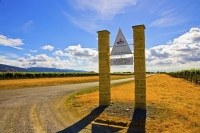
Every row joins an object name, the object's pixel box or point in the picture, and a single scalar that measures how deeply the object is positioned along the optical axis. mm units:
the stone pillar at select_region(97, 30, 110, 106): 9930
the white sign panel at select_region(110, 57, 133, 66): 9167
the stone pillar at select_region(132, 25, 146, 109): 8727
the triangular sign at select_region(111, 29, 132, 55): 9297
